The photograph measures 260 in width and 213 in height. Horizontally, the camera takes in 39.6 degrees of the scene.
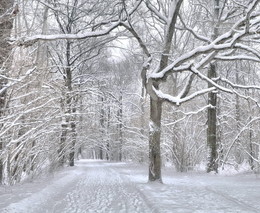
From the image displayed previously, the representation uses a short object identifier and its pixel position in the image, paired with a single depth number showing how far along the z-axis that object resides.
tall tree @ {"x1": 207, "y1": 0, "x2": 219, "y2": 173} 16.49
